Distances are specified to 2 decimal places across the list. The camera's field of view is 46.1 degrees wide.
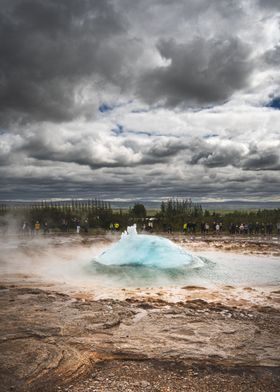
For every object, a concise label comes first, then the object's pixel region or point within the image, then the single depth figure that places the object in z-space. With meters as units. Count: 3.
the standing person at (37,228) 29.17
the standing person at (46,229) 31.54
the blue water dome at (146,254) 13.12
